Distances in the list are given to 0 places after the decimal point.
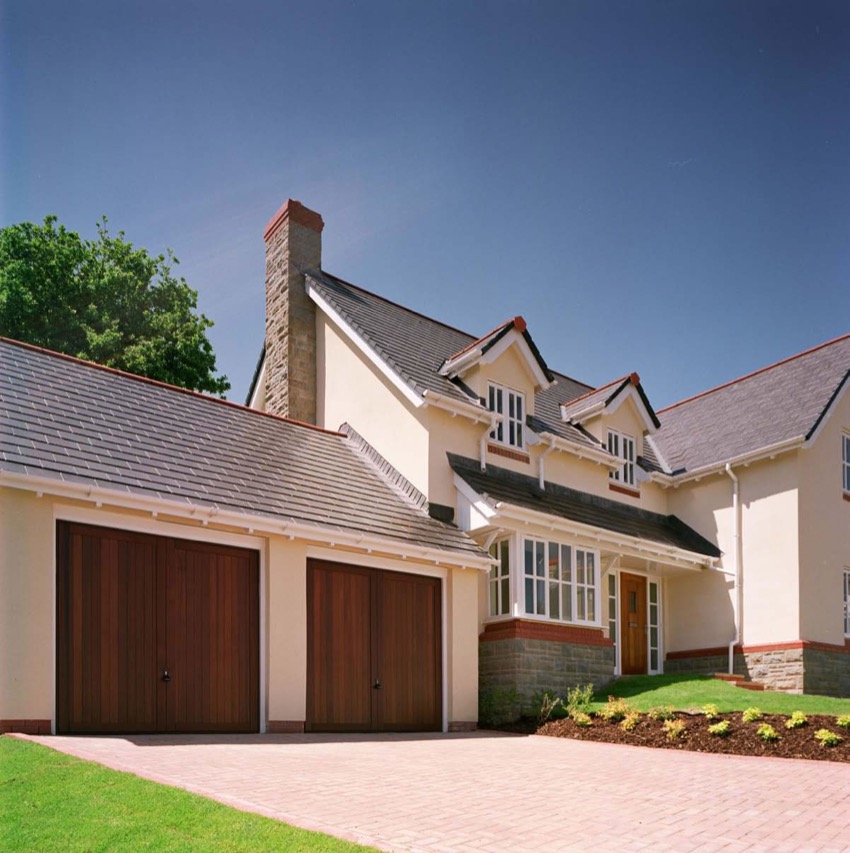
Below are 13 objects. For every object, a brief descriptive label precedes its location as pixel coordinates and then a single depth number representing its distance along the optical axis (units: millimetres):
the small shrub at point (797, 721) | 13555
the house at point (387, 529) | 12758
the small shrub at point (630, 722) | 15164
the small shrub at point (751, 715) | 14242
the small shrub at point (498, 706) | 17906
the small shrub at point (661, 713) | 15195
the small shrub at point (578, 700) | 17016
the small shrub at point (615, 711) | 15984
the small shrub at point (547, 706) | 17297
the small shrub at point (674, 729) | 14217
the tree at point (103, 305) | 32500
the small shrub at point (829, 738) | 12742
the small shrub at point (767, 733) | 13305
